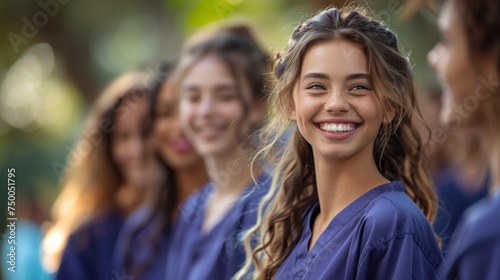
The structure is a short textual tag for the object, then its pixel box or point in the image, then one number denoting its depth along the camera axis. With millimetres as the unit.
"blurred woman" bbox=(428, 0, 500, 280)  1790
